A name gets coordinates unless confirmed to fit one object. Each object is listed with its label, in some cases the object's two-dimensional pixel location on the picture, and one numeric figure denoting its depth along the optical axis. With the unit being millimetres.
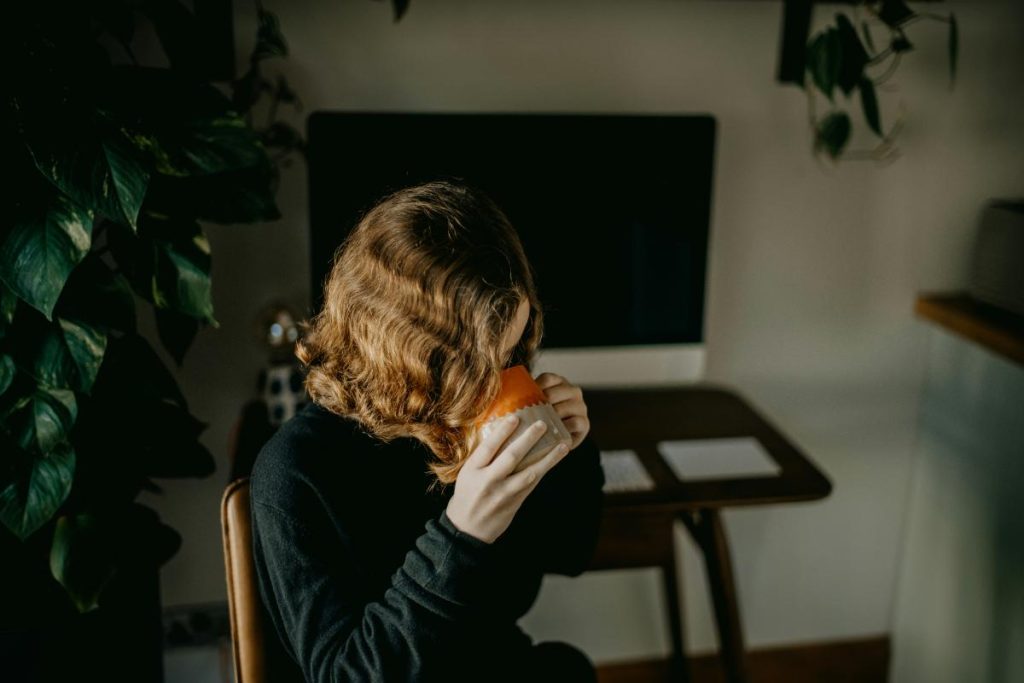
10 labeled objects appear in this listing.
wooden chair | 995
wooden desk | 1336
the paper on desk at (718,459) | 1403
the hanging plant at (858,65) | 1483
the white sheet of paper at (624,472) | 1354
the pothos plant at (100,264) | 1029
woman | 853
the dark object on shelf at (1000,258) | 1675
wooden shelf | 1621
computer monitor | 1354
